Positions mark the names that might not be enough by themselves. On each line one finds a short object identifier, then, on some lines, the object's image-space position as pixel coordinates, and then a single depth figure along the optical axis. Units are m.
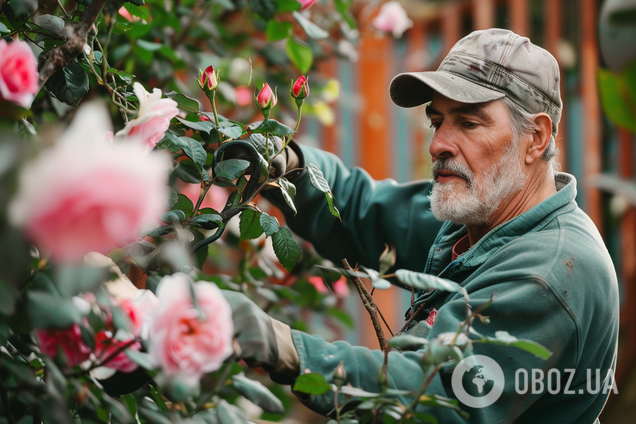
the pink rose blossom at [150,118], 2.13
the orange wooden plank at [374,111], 4.06
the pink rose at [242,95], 2.91
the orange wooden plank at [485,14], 3.71
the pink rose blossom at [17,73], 2.09
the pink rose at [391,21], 2.97
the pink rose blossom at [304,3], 2.51
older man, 2.28
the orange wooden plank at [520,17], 3.58
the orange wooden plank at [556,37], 3.50
